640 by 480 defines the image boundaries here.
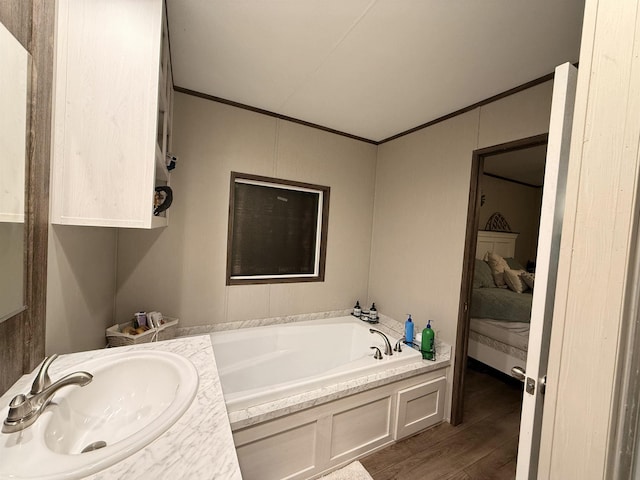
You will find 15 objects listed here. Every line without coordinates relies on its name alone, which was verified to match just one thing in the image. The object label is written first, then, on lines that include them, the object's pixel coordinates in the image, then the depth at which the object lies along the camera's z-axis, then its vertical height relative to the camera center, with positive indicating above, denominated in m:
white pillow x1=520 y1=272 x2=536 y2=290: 3.34 -0.44
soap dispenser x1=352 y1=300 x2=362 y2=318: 2.80 -0.83
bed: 2.57 -0.87
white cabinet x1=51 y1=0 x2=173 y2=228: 0.99 +0.41
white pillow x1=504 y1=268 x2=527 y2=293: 3.29 -0.48
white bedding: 2.54 -0.90
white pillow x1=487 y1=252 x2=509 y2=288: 3.47 -0.33
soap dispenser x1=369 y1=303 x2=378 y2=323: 2.70 -0.83
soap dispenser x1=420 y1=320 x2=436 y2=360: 2.04 -0.84
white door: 0.79 -0.05
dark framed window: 2.34 -0.03
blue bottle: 2.24 -0.82
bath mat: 1.58 -1.46
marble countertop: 0.61 -0.59
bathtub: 1.89 -1.04
